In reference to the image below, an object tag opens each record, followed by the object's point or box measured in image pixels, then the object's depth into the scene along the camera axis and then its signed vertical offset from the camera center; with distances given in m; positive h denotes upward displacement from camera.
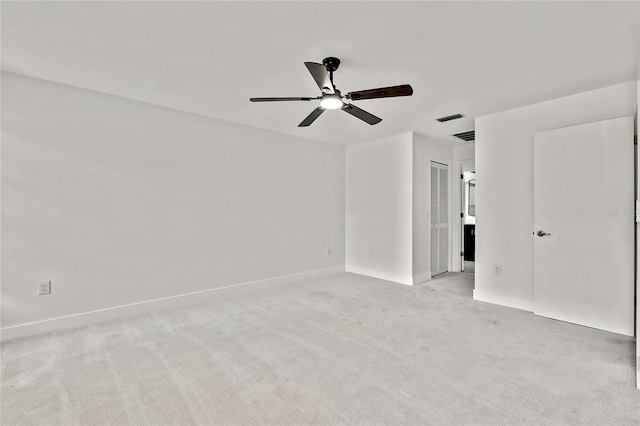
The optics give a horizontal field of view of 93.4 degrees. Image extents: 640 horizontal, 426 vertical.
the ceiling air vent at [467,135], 4.58 +1.13
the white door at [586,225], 2.81 -0.19
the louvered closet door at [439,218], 5.05 -0.18
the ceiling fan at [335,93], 2.19 +0.88
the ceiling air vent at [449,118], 3.77 +1.15
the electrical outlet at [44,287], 2.81 -0.71
